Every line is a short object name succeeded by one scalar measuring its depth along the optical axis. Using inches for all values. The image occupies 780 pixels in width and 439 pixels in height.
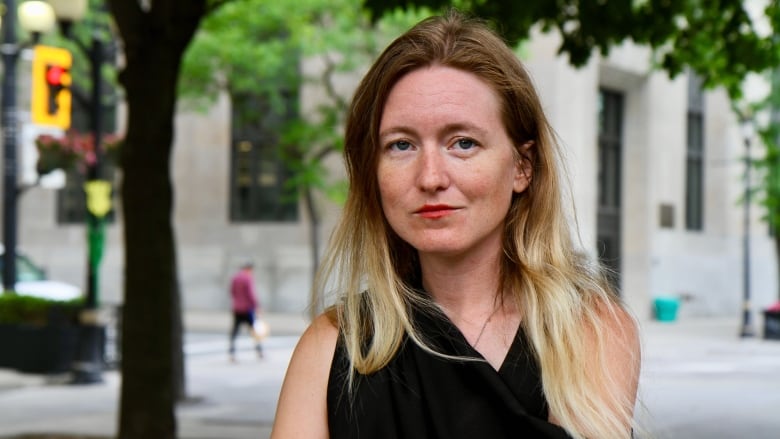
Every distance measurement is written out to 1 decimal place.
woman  86.0
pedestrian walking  836.0
